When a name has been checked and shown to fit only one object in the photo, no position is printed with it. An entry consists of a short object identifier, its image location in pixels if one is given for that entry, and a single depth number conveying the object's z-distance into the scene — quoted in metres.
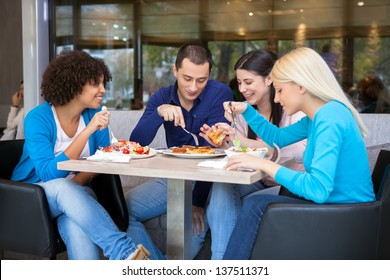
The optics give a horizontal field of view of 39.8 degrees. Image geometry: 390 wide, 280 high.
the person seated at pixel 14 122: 5.09
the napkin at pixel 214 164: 1.97
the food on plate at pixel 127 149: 2.22
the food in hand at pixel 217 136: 2.39
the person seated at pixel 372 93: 7.96
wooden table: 1.84
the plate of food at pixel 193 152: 2.23
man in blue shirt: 2.67
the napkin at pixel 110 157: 2.12
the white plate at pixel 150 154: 2.21
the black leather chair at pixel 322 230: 1.85
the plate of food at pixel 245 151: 2.09
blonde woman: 1.79
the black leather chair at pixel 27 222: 2.29
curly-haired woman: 2.25
